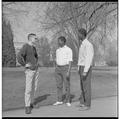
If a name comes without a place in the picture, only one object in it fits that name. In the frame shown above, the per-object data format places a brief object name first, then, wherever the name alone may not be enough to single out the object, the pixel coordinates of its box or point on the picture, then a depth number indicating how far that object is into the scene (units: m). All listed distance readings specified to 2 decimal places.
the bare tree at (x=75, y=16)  7.20
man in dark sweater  5.50
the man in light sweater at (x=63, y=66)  6.44
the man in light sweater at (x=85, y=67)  5.77
